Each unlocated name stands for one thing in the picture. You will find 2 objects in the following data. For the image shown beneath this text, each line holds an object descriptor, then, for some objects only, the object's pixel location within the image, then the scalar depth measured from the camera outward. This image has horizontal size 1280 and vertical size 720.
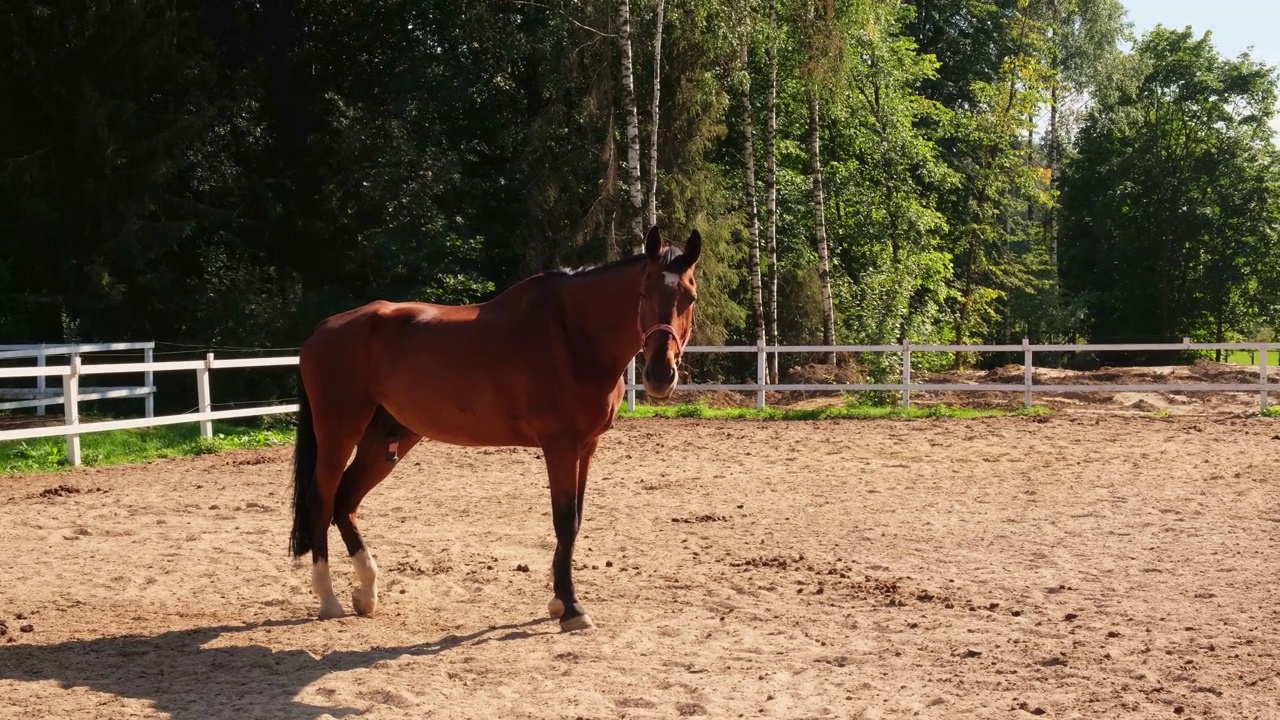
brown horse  5.61
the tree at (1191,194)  32.28
